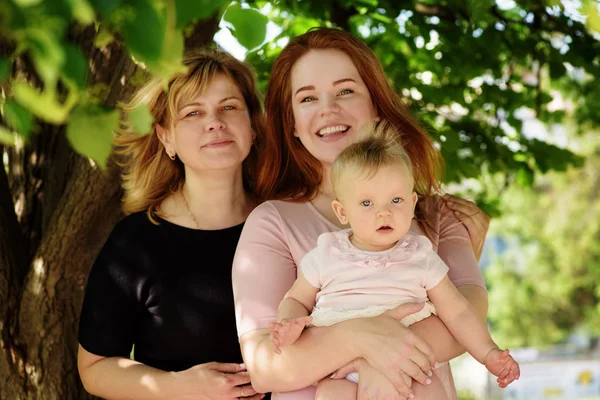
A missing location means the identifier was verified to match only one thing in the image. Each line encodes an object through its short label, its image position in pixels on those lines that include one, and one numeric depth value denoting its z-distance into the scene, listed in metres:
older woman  3.26
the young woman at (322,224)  2.66
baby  2.69
